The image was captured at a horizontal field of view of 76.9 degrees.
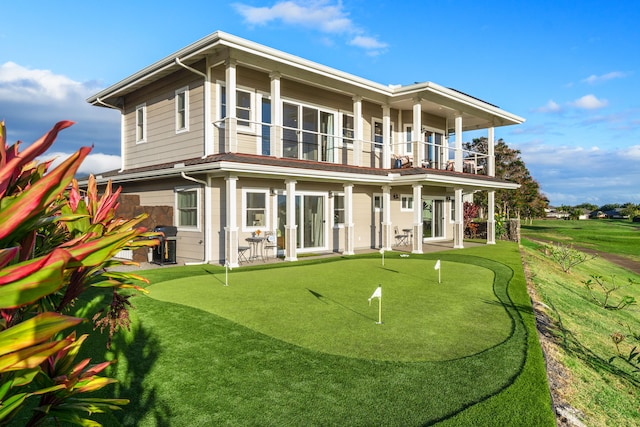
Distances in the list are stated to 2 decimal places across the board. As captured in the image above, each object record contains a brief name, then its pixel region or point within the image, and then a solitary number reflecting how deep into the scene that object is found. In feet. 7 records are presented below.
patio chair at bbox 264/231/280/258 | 50.45
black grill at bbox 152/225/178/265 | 47.26
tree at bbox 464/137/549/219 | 136.05
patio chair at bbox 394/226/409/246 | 69.20
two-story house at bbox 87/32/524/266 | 46.09
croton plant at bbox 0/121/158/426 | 3.22
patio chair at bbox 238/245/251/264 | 47.35
